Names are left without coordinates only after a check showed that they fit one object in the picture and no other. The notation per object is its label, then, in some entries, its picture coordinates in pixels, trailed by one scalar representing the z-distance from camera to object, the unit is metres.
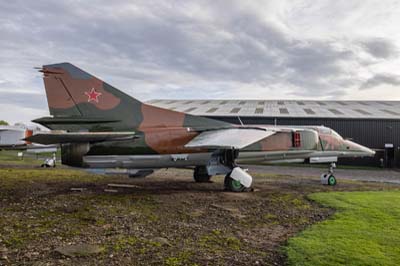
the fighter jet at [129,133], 10.91
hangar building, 30.86
